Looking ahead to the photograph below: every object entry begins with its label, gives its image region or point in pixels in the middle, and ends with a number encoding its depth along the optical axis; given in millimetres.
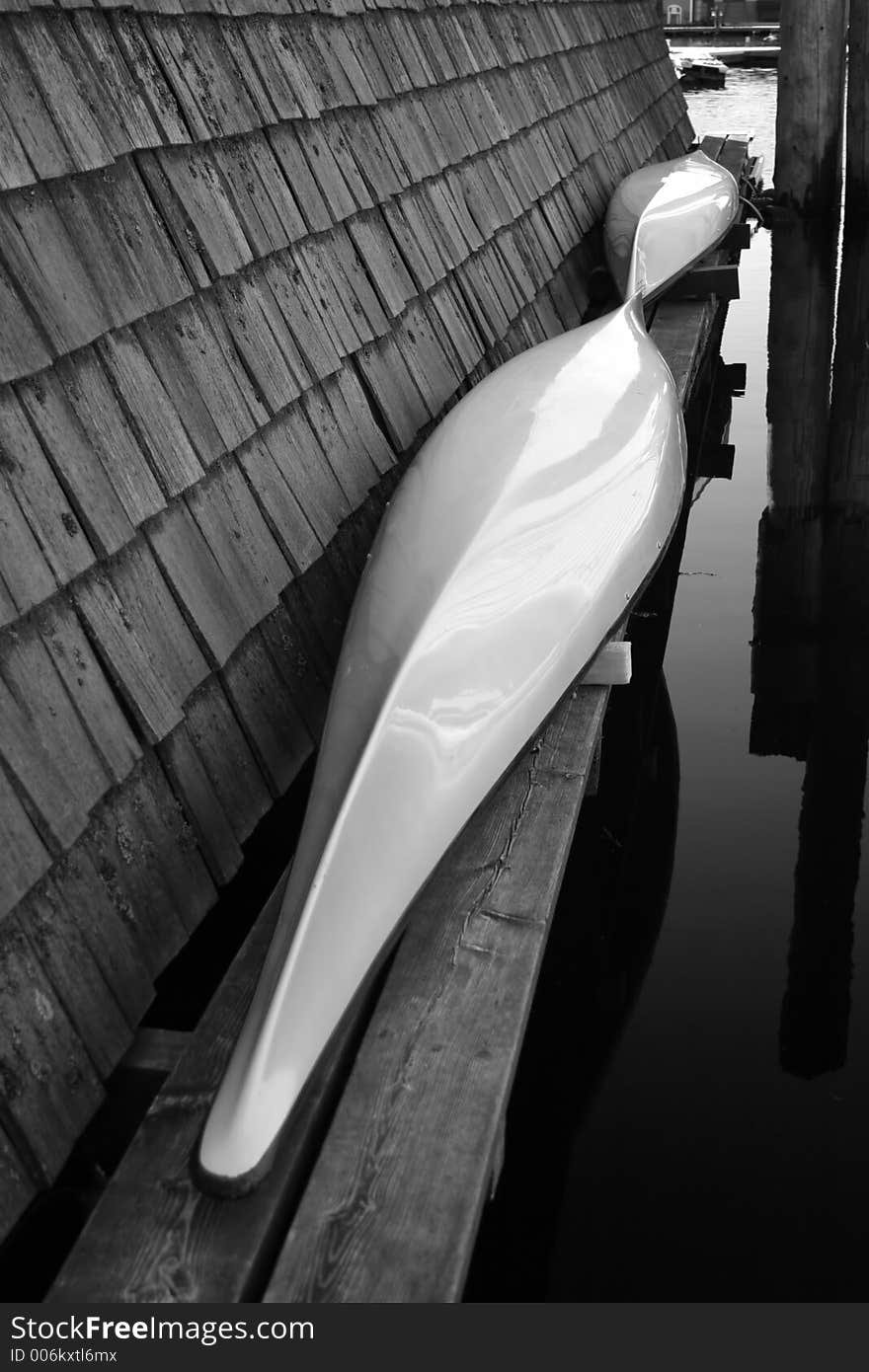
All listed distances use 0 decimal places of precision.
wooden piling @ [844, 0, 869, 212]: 10266
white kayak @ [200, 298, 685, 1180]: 1720
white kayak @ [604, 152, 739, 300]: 5676
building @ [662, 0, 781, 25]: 43841
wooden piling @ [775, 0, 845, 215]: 9992
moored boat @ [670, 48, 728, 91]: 26469
